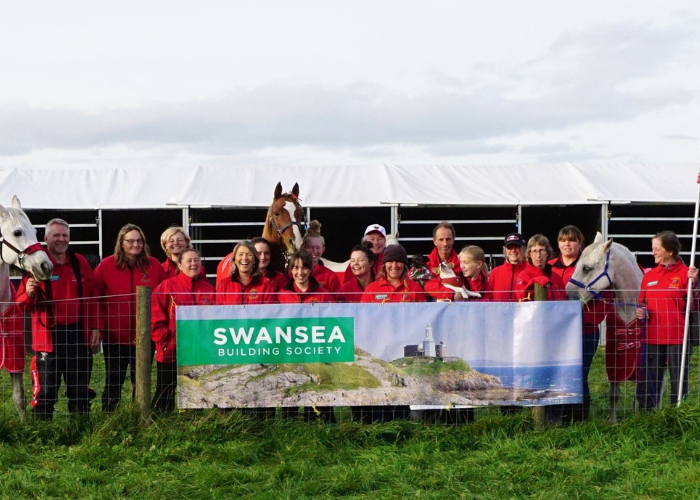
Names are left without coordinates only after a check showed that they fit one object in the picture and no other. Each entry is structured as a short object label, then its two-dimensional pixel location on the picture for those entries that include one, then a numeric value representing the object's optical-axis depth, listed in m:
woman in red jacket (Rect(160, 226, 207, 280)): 7.58
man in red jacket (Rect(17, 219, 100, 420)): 6.47
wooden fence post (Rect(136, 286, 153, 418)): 6.20
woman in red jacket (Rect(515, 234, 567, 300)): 6.66
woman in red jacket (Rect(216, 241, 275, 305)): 6.48
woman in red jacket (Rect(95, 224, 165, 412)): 6.64
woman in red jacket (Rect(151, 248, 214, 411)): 6.48
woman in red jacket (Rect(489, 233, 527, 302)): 7.01
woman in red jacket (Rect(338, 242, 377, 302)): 7.09
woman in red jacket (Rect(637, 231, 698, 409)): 6.59
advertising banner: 6.27
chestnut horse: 8.15
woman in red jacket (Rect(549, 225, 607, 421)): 6.40
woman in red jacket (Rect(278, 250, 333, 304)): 6.47
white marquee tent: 14.57
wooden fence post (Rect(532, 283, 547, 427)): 6.24
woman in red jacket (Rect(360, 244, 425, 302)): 6.50
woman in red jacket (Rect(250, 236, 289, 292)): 6.98
